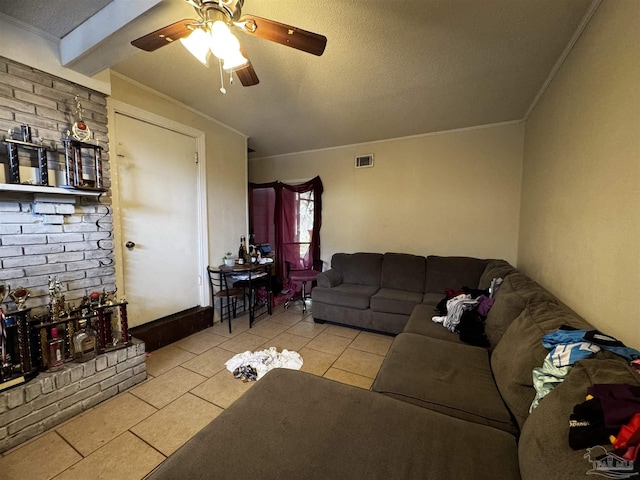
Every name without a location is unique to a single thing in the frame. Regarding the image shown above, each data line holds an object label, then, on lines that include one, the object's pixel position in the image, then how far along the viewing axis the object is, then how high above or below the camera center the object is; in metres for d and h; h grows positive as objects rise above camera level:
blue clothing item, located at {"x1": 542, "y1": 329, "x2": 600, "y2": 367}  0.97 -0.49
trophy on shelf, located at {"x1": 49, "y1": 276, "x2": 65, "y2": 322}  1.79 -0.56
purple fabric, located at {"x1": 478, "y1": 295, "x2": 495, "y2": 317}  2.12 -0.68
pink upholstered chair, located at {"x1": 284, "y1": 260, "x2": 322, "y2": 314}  3.82 -0.82
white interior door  2.41 +0.03
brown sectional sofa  0.86 -0.84
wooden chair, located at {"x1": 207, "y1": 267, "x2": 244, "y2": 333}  3.13 -0.86
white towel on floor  2.27 -1.27
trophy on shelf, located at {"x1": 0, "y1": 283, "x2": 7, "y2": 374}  1.52 -0.73
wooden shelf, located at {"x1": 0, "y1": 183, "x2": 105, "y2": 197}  1.57 +0.21
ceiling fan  1.23 +0.96
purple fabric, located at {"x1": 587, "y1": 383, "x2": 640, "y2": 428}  0.67 -0.49
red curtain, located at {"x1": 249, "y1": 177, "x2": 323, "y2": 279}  4.32 -0.03
